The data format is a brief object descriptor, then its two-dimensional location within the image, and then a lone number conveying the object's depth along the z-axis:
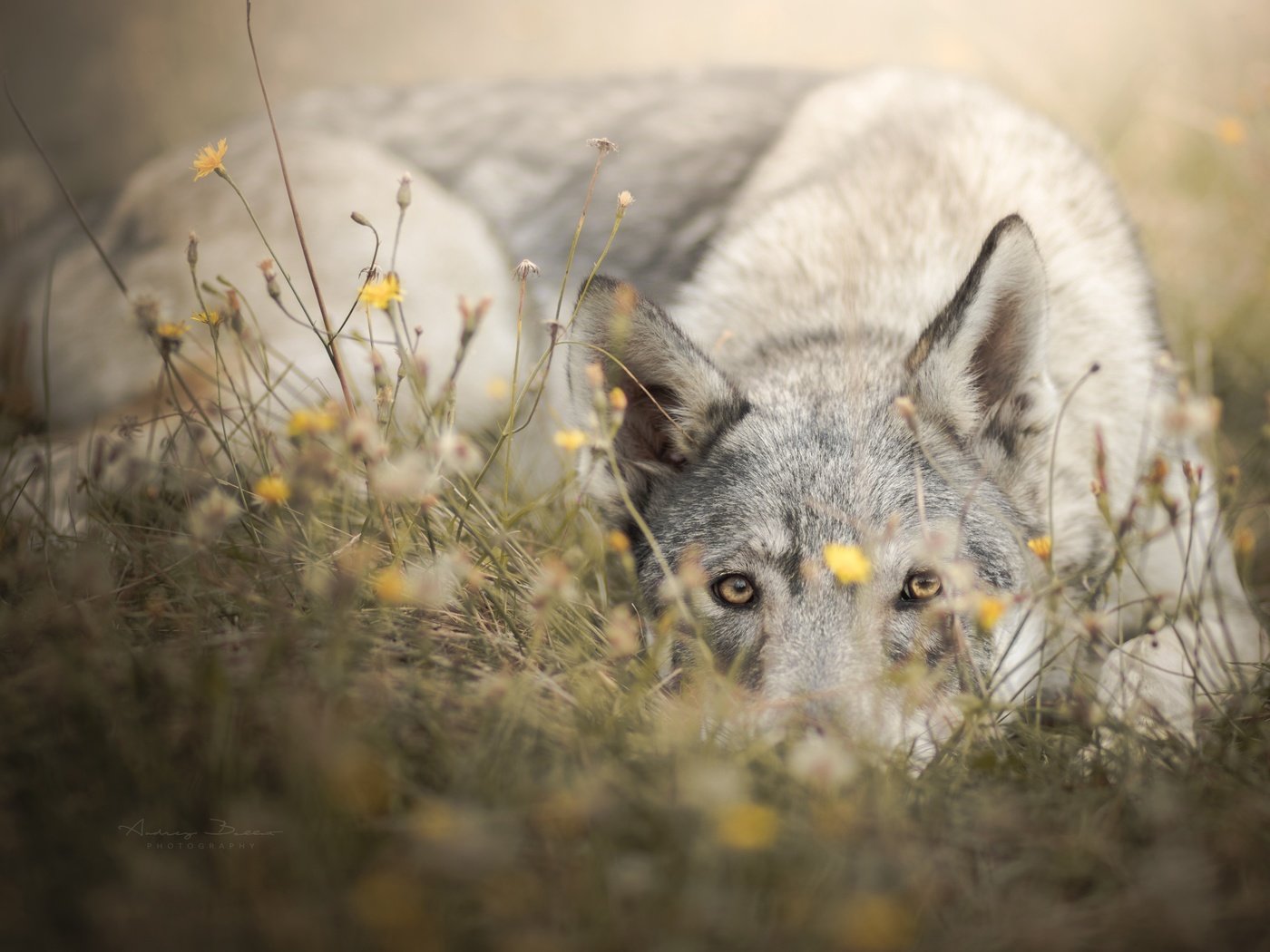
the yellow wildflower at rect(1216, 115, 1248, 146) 6.61
